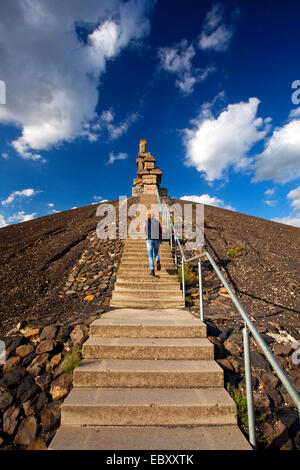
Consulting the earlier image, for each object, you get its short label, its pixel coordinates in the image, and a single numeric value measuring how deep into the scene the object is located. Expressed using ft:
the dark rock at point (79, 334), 10.55
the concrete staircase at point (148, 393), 6.49
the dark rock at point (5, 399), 7.89
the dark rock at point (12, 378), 8.65
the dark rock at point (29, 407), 7.77
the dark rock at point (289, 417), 7.23
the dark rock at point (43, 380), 8.64
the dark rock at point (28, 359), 9.65
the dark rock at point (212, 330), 11.34
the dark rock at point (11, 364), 9.35
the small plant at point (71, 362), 8.79
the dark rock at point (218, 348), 9.96
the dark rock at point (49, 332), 10.96
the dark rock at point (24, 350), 10.10
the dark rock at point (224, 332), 11.11
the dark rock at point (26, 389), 8.23
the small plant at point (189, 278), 18.17
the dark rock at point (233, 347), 10.22
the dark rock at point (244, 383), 8.50
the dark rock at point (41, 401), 7.88
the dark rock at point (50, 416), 7.31
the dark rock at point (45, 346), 10.10
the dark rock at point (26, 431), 6.98
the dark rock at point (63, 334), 10.79
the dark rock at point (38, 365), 9.17
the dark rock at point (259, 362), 9.71
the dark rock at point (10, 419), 7.27
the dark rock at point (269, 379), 8.84
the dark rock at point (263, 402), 7.76
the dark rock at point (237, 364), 9.23
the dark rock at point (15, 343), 10.29
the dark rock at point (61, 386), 8.25
